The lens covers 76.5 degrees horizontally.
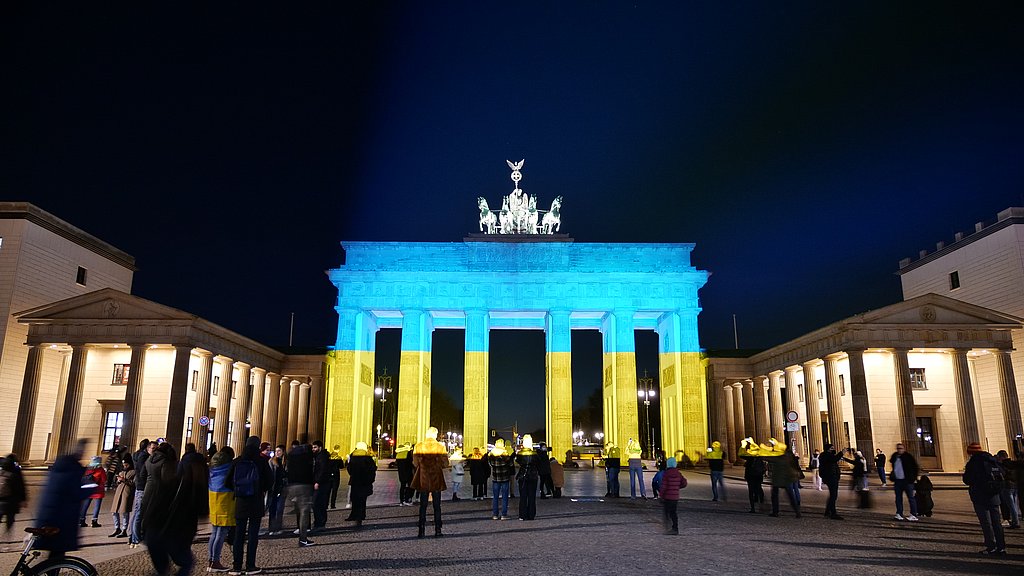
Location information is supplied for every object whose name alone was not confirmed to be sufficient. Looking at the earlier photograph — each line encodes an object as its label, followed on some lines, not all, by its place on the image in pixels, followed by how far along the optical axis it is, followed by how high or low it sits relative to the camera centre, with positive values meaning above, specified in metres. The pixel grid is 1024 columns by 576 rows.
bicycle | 6.93 -1.53
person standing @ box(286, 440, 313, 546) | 12.01 -1.20
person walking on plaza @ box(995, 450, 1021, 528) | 15.38 -1.57
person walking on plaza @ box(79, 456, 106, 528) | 13.89 -1.26
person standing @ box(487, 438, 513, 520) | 15.66 -1.28
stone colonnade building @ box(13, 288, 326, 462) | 33.34 +2.30
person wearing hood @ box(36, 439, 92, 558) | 7.34 -0.99
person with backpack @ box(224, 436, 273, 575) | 9.62 -1.17
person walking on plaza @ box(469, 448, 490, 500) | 22.05 -1.76
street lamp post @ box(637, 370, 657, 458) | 57.40 +3.12
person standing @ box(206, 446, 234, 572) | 9.67 -1.21
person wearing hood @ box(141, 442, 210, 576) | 7.33 -1.06
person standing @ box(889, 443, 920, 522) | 16.12 -1.32
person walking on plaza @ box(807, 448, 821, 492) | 18.52 -2.04
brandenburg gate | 46.38 +8.34
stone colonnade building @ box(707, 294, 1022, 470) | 32.94 +2.20
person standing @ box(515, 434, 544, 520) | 15.81 -1.50
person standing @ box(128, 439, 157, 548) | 12.19 -1.55
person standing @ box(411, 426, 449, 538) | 12.98 -1.06
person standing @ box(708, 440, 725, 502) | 21.02 -1.54
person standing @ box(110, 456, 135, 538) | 13.23 -1.63
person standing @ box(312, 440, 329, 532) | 14.28 -1.48
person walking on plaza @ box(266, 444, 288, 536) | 13.75 -1.68
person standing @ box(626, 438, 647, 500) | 21.42 -1.28
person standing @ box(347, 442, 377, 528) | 15.33 -1.37
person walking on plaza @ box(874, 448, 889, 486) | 23.97 -1.43
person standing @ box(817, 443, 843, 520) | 16.64 -1.36
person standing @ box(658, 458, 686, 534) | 13.00 -1.37
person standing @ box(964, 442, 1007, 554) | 11.34 -1.27
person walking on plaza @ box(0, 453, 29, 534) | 8.73 -0.95
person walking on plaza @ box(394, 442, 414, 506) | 19.58 -1.59
